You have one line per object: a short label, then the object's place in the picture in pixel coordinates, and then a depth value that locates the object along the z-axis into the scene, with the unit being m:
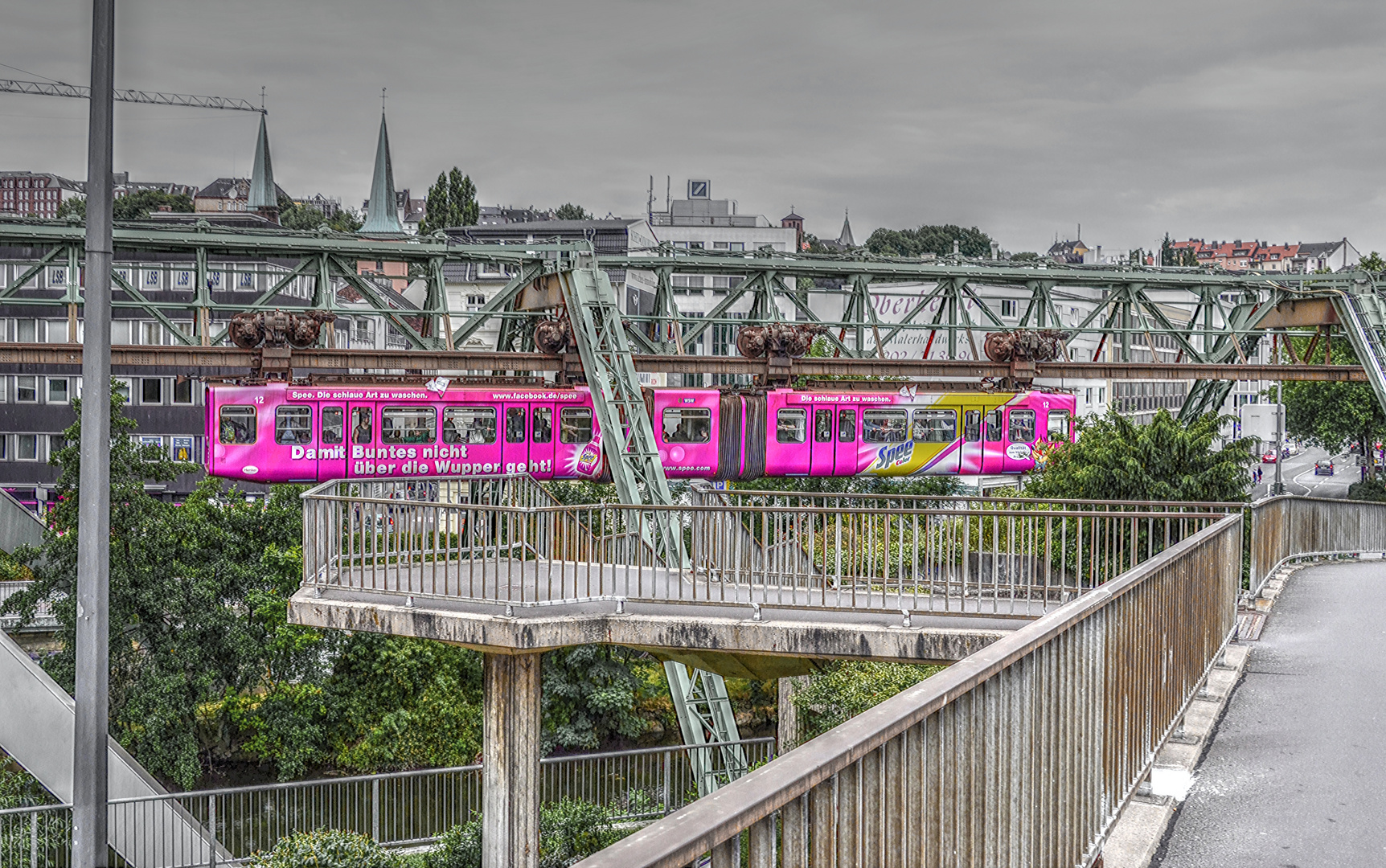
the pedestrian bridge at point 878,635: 3.36
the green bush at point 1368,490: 53.75
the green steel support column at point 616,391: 20.62
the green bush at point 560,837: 18.28
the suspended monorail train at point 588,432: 24.95
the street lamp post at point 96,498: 8.52
